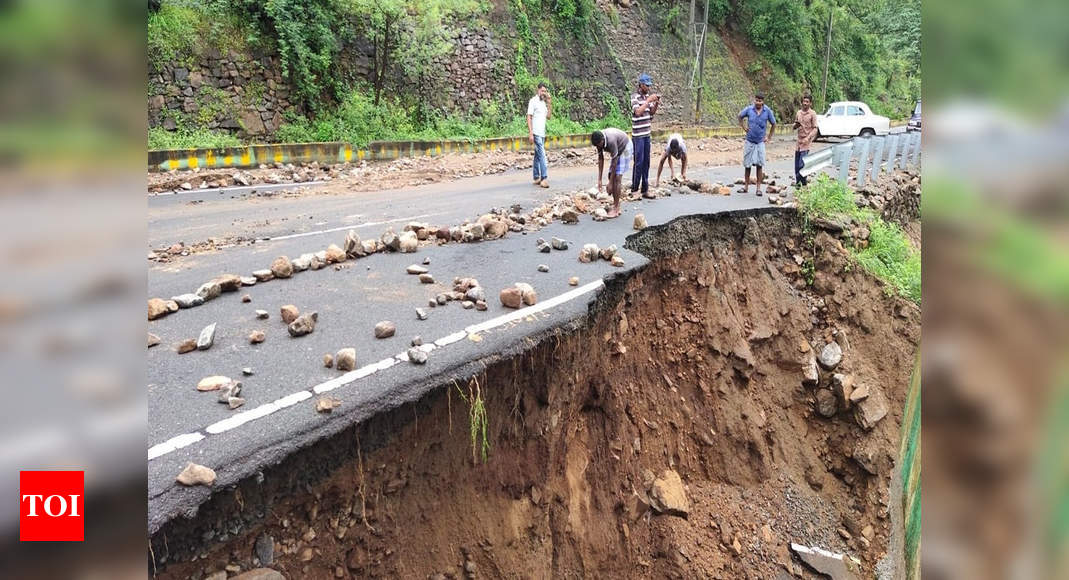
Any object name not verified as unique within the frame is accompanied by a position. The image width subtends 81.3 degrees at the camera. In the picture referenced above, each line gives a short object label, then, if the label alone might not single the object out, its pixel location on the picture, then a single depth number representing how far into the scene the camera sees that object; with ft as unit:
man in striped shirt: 26.25
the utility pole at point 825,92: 105.22
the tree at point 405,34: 51.85
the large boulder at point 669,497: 18.75
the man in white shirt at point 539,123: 34.01
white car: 76.13
